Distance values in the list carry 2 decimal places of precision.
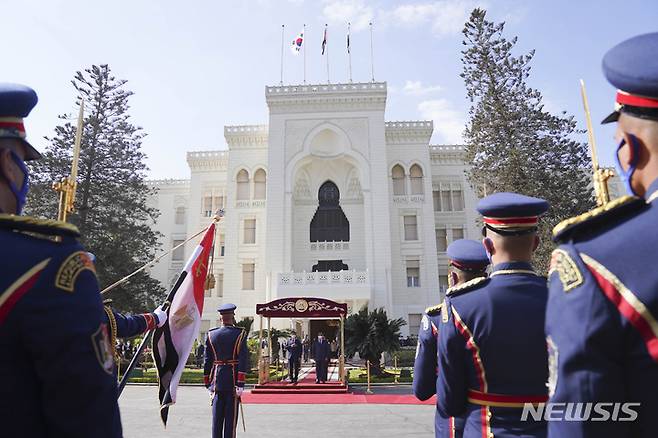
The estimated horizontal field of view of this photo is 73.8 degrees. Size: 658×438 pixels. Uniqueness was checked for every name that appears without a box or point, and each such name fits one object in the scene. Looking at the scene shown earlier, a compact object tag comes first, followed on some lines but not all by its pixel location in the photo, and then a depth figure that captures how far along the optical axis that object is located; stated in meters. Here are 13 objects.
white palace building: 29.00
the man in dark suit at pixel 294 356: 14.99
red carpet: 11.34
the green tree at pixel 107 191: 23.05
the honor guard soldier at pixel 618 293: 1.00
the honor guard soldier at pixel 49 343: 1.28
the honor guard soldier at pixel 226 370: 5.73
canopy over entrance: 14.73
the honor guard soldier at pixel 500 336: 2.11
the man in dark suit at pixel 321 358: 14.60
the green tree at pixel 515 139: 19.05
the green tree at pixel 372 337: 15.63
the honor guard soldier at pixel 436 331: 2.97
